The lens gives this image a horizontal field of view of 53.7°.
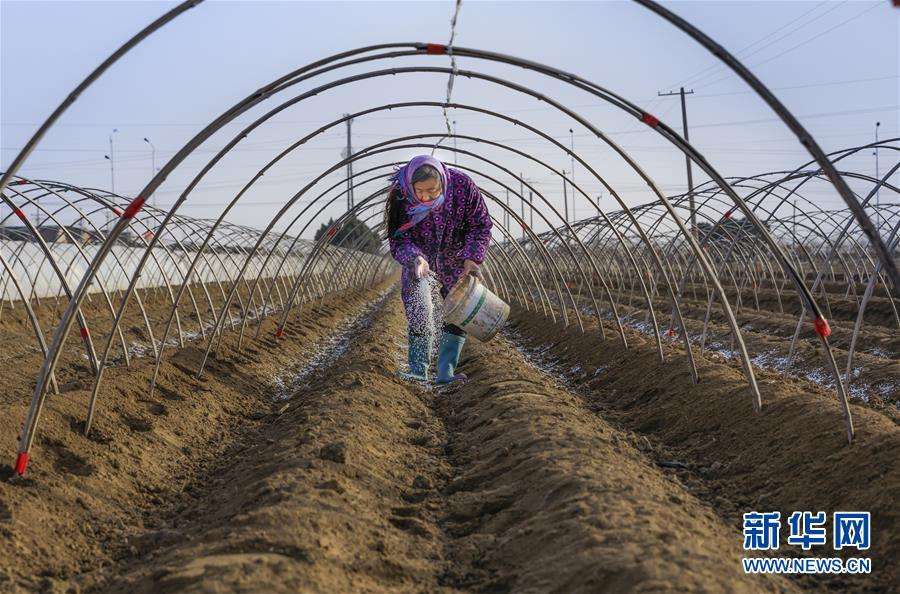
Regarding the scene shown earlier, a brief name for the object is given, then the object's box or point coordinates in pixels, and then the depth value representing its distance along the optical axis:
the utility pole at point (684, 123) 36.28
